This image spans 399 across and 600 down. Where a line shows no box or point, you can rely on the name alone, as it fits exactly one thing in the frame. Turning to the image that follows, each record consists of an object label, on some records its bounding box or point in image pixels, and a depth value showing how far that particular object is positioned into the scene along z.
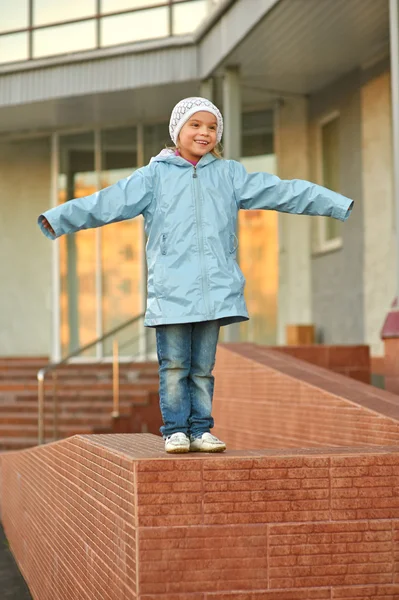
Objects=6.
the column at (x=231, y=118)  12.72
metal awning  10.98
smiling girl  4.46
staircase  13.44
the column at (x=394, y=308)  8.44
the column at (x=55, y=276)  18.23
